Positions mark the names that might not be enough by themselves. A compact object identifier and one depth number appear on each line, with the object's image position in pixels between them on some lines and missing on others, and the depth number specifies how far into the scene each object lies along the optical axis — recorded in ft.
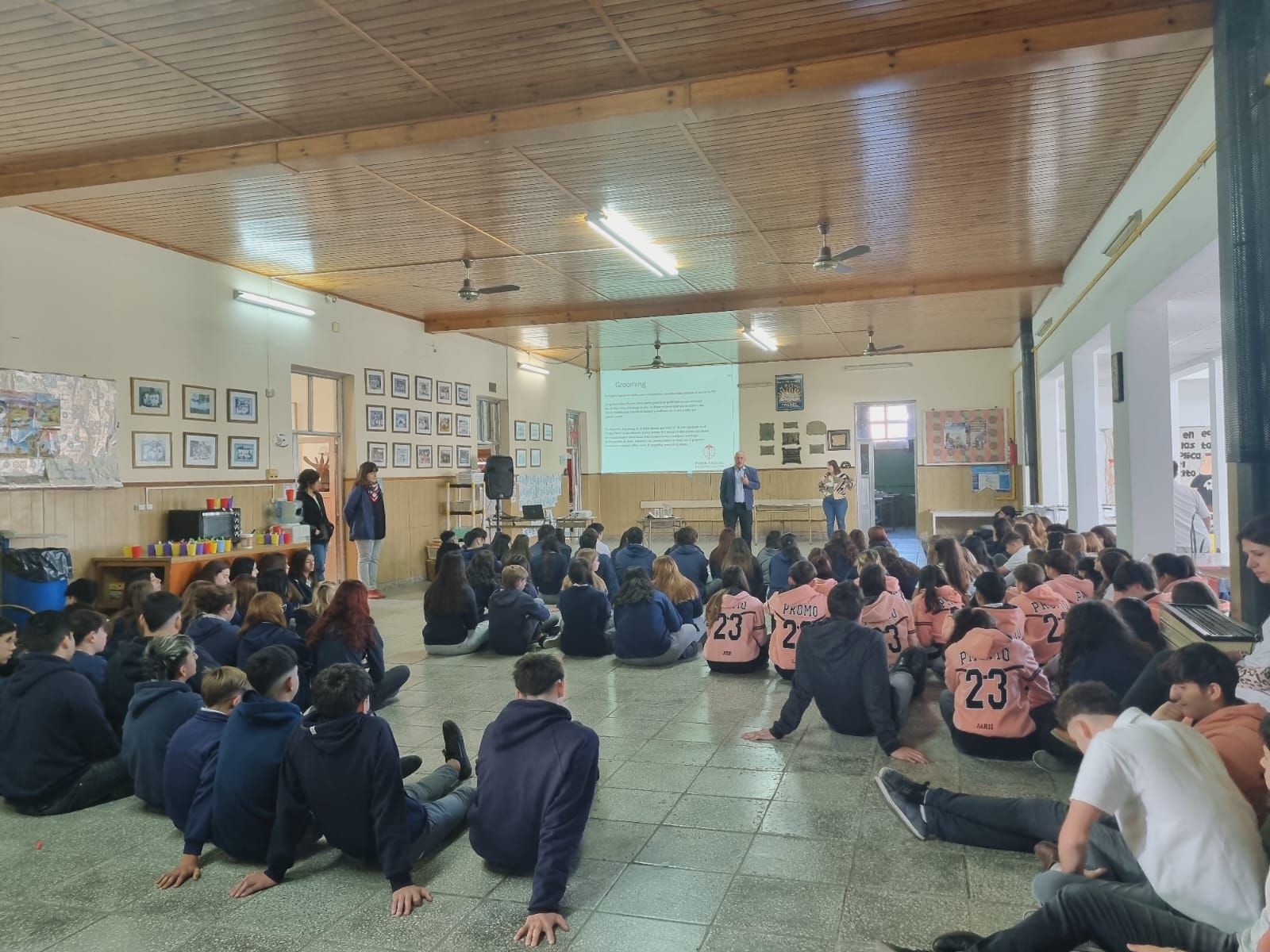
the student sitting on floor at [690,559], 25.90
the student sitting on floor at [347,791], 9.15
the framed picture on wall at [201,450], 26.96
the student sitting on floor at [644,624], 20.22
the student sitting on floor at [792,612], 17.76
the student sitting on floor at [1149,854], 6.64
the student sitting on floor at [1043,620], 15.90
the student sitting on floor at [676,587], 22.29
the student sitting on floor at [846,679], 13.52
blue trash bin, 20.80
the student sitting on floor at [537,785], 8.71
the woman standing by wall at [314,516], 30.30
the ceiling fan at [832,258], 23.62
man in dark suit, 41.37
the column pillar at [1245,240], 12.70
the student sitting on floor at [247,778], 9.89
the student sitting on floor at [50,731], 11.58
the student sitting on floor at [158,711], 11.39
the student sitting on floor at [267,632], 14.70
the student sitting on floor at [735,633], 19.21
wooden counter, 23.66
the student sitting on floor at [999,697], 12.91
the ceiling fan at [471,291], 28.25
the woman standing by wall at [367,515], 32.58
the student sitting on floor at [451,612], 22.13
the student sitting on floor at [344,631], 15.44
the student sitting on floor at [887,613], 17.22
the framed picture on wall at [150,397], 25.13
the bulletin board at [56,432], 21.53
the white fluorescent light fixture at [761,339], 45.01
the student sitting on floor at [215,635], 14.92
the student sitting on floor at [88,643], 13.26
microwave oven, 25.71
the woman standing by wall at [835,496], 47.32
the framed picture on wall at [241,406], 28.68
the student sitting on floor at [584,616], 21.44
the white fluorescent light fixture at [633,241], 24.57
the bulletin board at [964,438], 53.52
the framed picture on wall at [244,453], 28.81
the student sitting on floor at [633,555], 25.66
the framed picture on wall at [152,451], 25.09
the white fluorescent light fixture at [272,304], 29.01
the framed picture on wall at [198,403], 26.89
